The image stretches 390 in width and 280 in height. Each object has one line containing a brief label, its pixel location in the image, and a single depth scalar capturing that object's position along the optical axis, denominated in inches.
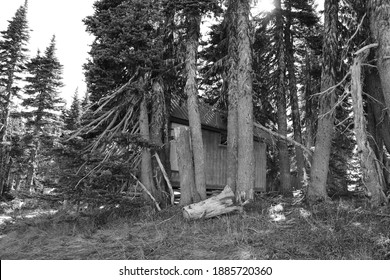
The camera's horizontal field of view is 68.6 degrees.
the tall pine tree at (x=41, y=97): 1037.2
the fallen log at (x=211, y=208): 354.0
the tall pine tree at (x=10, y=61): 1016.9
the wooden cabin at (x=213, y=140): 582.9
